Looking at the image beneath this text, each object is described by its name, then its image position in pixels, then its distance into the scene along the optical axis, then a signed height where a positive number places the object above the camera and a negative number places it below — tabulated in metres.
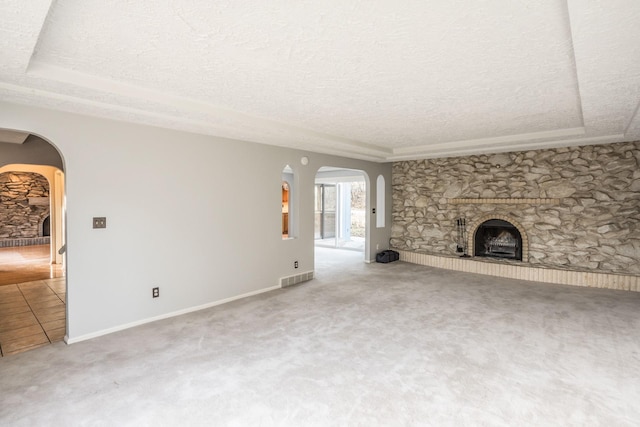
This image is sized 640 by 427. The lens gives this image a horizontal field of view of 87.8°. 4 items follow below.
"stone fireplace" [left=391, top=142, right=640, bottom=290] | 5.09 +0.04
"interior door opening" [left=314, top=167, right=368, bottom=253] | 9.29 +0.16
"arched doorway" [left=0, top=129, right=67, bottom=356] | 3.56 -0.89
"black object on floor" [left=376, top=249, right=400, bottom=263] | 7.08 -0.90
